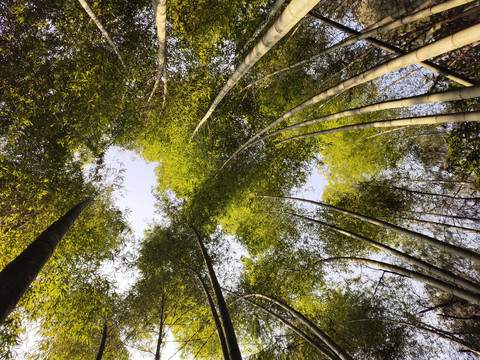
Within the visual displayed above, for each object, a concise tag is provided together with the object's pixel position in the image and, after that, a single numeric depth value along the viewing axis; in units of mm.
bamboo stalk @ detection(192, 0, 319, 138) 1138
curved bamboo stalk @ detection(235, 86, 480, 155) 1465
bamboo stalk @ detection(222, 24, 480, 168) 1260
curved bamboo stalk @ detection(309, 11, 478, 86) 1958
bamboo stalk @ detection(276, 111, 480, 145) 1630
